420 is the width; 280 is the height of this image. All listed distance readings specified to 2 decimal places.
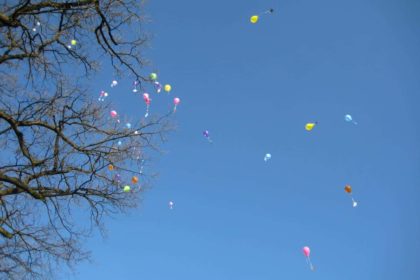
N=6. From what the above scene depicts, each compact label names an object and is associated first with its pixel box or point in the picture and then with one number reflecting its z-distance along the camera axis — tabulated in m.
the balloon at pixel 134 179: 5.78
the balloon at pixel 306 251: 9.74
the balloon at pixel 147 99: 7.39
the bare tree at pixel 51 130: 4.85
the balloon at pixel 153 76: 6.15
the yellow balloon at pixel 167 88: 8.04
